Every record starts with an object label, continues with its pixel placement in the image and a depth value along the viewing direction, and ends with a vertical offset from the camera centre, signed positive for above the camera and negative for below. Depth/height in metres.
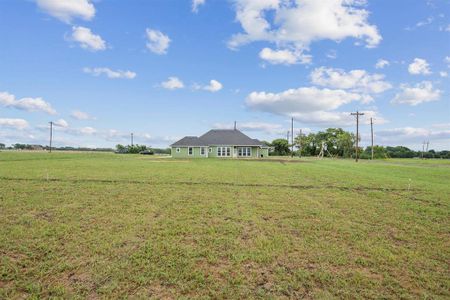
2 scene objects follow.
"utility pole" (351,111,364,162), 39.03 +5.88
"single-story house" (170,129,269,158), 47.59 +1.16
